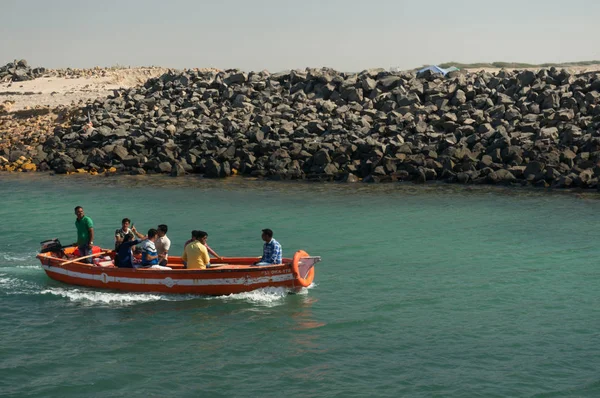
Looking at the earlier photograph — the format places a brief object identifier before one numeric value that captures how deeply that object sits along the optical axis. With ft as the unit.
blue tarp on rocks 164.42
